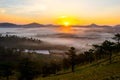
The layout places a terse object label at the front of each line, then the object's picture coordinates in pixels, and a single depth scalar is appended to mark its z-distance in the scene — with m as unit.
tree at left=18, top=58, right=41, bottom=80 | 33.82
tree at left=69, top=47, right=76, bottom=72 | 40.98
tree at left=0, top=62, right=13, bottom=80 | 42.08
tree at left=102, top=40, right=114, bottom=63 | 38.67
